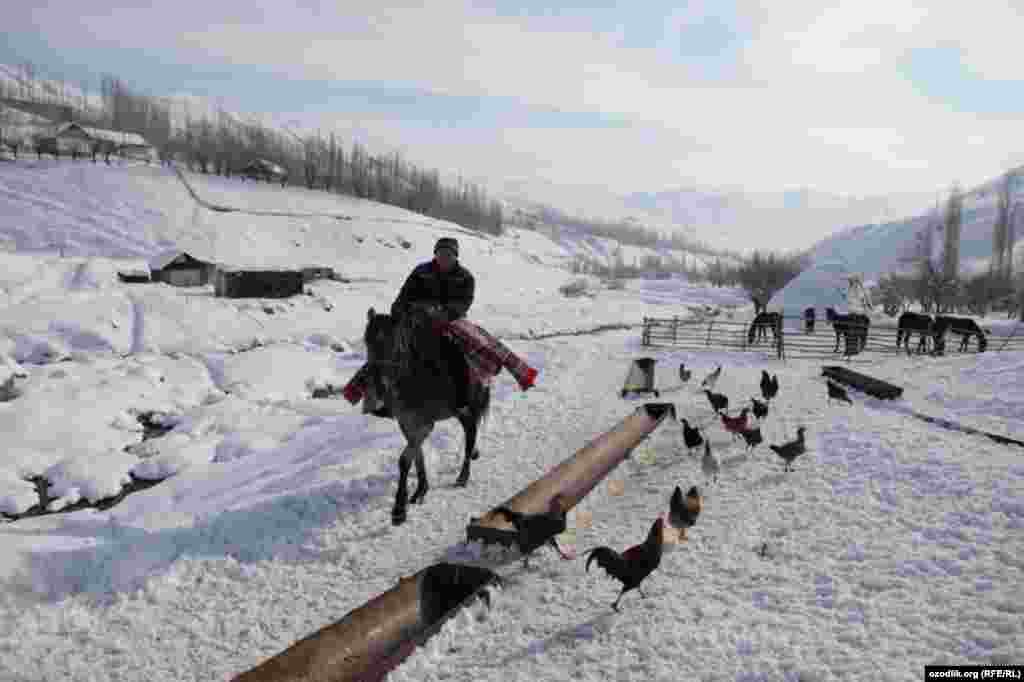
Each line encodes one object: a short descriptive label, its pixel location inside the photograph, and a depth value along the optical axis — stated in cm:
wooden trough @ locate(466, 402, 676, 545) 670
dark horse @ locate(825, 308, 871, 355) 2237
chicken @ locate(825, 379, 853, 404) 1270
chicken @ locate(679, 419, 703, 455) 997
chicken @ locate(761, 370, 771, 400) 1302
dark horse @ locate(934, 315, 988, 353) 2264
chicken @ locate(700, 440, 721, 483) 874
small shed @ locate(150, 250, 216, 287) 4819
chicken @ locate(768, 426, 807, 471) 879
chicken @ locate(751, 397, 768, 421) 1156
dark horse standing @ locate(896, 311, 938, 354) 2312
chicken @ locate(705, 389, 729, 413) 1210
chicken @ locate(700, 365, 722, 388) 1514
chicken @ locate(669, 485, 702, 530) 699
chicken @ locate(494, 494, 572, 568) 631
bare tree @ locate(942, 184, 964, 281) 5909
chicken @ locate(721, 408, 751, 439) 1020
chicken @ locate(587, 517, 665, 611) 548
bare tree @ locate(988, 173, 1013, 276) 6981
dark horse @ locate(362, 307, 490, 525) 777
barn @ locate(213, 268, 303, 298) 4212
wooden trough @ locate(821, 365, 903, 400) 1359
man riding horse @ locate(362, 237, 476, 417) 830
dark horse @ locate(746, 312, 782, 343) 2370
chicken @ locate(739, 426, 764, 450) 973
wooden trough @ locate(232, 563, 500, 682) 457
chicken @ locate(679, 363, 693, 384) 1650
